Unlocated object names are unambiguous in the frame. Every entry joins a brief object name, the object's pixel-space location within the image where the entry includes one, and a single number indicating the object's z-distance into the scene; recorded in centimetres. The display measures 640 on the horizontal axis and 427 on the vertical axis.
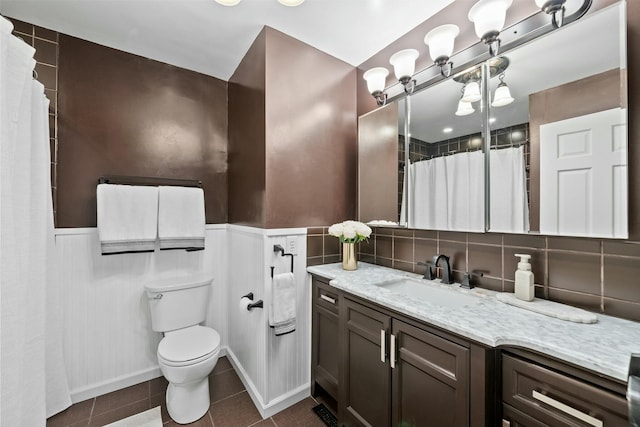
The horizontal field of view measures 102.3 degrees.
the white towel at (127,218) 174
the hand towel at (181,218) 193
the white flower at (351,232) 176
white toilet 156
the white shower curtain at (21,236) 83
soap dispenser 114
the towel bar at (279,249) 168
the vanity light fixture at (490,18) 119
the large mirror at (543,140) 99
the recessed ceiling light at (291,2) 147
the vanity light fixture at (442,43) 139
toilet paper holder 168
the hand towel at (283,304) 162
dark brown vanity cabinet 96
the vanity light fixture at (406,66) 161
